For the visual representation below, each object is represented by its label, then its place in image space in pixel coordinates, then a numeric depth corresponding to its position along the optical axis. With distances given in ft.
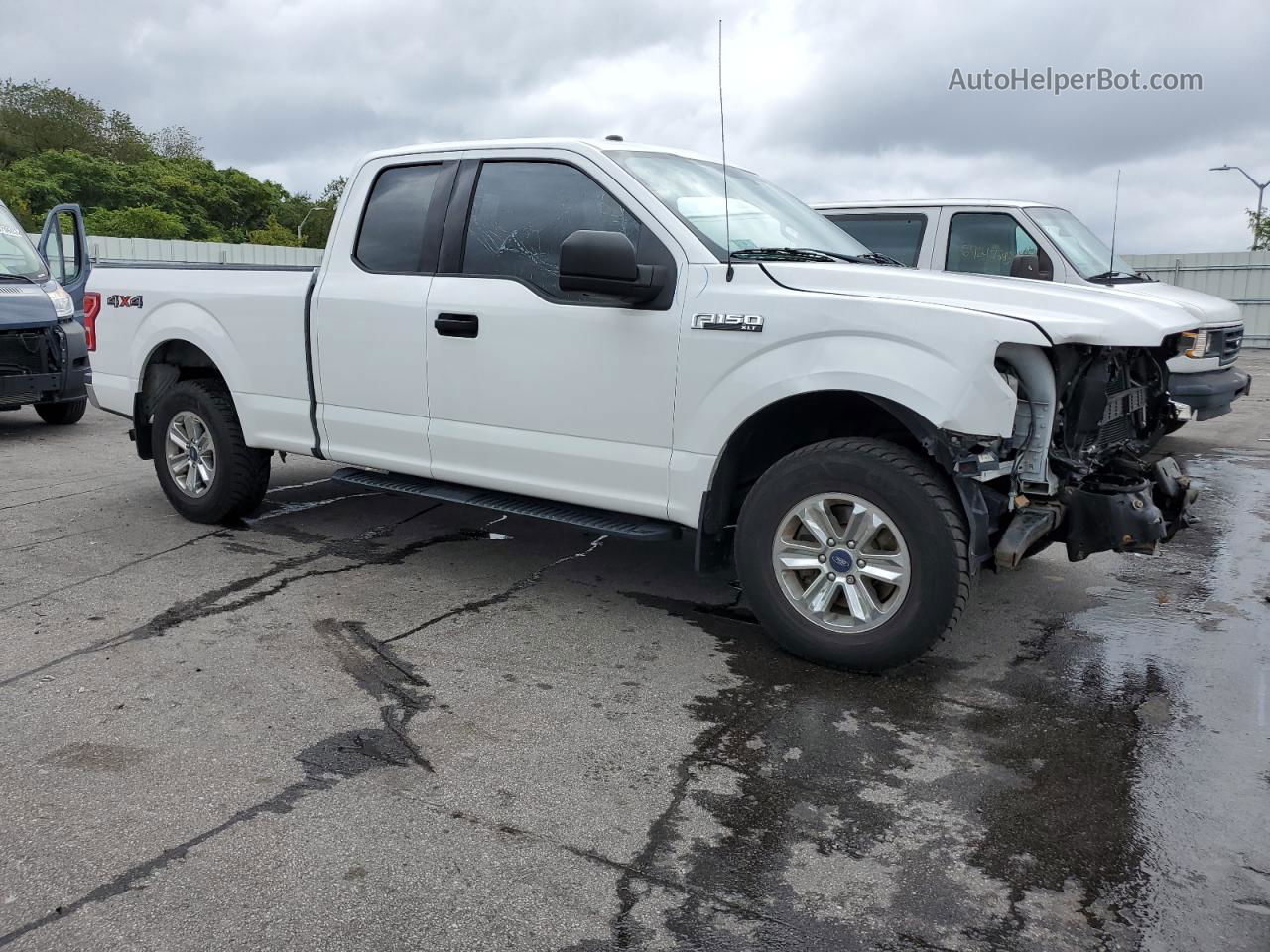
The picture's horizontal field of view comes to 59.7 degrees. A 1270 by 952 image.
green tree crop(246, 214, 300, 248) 232.12
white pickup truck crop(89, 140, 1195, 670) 12.98
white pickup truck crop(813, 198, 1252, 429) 27.94
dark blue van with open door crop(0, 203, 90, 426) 31.22
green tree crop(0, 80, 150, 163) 236.84
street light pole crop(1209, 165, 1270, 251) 86.04
